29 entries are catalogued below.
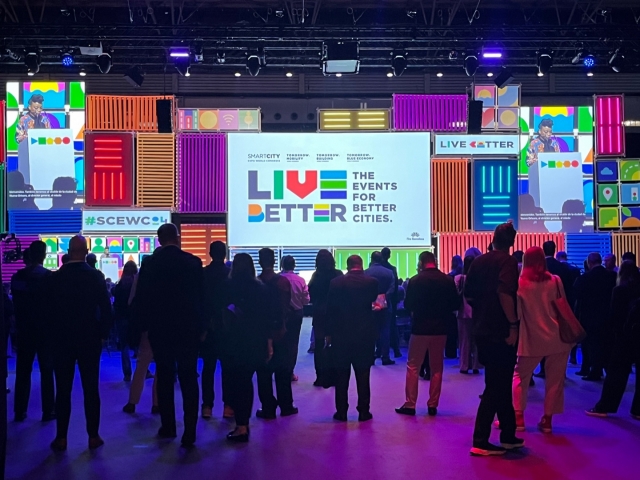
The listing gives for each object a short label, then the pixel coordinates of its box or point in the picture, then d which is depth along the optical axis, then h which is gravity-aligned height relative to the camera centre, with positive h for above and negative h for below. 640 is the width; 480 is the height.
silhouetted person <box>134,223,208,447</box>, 5.22 -0.52
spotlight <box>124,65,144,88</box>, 13.62 +3.12
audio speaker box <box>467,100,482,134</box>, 14.55 +2.52
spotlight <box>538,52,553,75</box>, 12.62 +3.05
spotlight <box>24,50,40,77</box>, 12.57 +3.15
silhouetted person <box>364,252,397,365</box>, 9.12 -0.74
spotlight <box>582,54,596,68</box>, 12.71 +3.08
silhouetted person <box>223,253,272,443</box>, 5.44 -0.68
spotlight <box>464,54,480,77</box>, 12.67 +3.05
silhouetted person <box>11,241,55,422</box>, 6.31 -0.81
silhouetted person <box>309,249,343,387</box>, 7.63 -0.49
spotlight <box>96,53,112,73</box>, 12.43 +3.07
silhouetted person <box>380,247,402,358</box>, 9.48 -1.01
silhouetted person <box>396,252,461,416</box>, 6.41 -0.74
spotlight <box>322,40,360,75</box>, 12.21 +3.12
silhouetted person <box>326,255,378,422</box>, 6.15 -0.77
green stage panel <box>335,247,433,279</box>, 14.12 -0.34
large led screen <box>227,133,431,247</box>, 14.29 +1.00
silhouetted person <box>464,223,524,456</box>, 4.92 -0.60
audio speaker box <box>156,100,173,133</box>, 14.29 +2.46
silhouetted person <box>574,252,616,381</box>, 8.16 -0.72
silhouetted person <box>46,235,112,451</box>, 5.18 -0.60
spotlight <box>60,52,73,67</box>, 12.60 +3.17
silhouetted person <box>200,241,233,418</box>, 5.64 -0.63
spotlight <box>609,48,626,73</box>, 12.79 +3.11
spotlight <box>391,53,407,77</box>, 12.70 +3.08
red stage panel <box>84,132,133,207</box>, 14.37 +1.45
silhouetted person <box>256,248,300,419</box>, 6.23 -1.10
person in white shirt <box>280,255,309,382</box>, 7.42 -0.64
